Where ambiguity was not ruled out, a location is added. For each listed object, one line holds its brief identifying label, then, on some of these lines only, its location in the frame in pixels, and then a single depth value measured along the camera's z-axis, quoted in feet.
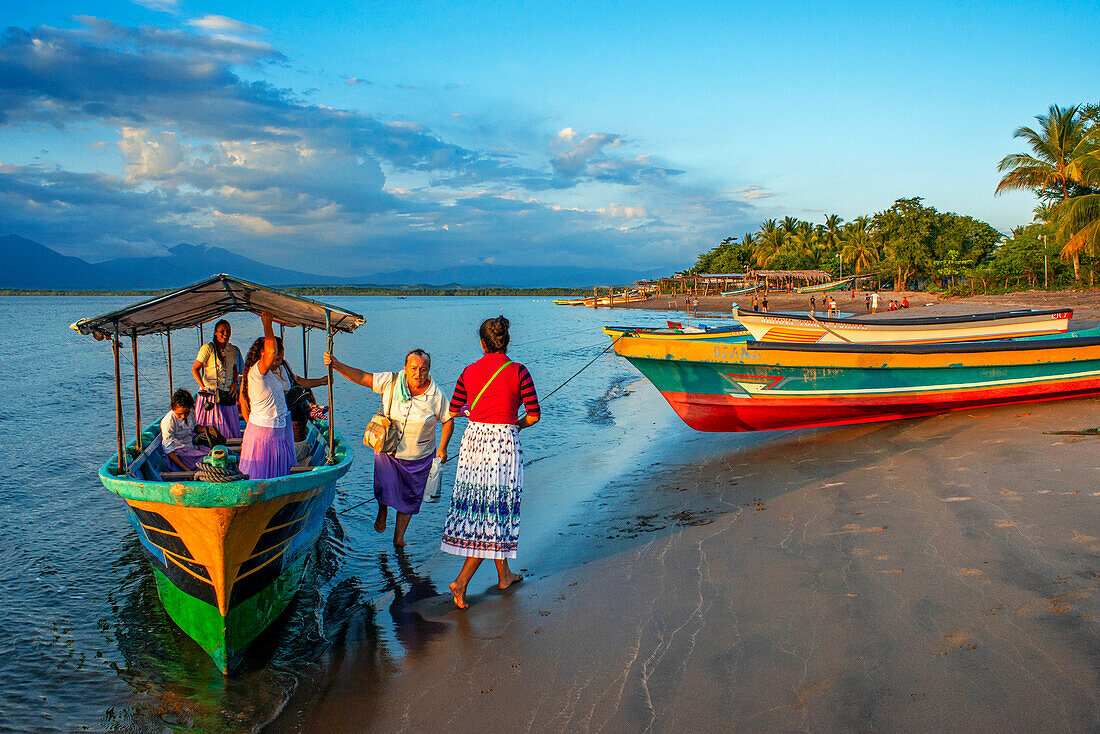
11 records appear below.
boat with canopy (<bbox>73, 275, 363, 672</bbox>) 13.62
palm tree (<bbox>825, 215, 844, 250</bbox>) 244.22
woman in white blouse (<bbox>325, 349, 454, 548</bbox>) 18.69
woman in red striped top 14.83
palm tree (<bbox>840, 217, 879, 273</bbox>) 206.90
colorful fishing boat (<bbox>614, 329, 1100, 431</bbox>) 30.63
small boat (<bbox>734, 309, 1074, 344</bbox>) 40.24
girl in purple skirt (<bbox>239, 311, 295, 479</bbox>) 16.39
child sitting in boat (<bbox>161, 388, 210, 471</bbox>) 22.18
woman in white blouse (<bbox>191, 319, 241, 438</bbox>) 22.25
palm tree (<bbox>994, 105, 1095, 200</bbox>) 108.06
